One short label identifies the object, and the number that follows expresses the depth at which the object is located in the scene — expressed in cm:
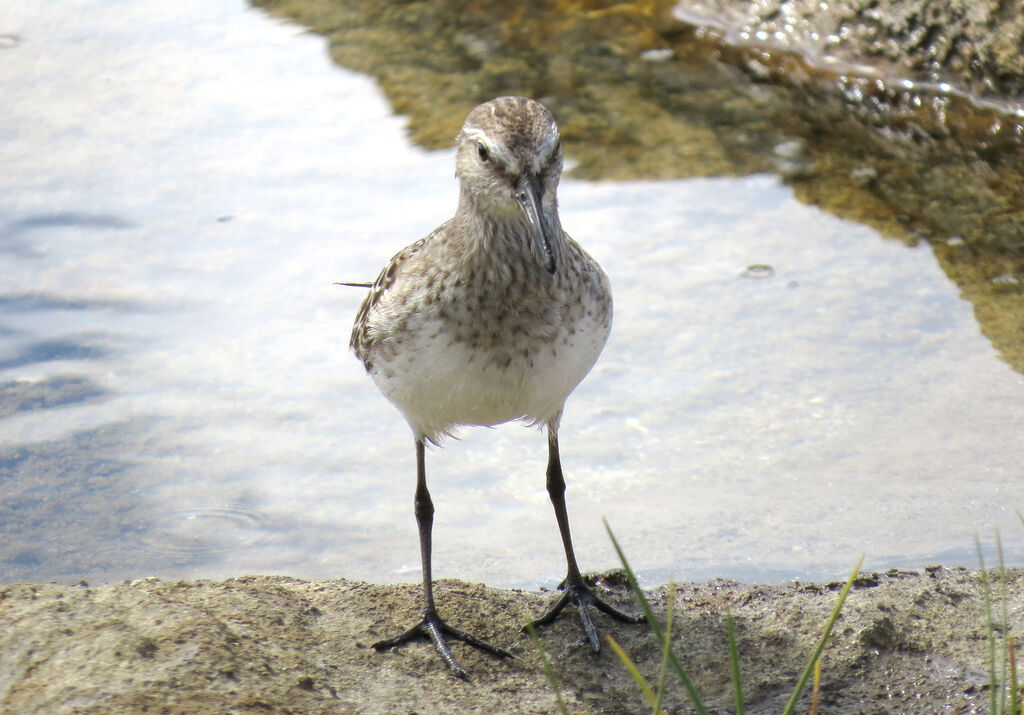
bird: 768
